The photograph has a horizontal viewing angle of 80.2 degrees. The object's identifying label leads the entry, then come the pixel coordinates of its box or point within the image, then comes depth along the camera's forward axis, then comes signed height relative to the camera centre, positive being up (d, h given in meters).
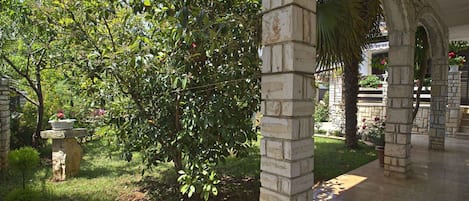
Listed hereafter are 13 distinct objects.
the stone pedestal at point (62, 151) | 4.36 -0.84
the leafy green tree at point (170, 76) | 2.99 +0.29
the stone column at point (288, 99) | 1.89 +0.02
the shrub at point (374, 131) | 7.14 -0.78
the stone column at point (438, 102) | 6.01 +0.05
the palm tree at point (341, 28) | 3.75 +1.07
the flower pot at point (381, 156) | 4.71 -0.89
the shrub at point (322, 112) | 10.81 -0.39
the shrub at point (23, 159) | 3.62 -0.79
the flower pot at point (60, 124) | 4.38 -0.40
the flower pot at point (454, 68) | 8.18 +1.08
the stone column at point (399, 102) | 3.95 +0.02
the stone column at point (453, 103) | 8.13 +0.04
